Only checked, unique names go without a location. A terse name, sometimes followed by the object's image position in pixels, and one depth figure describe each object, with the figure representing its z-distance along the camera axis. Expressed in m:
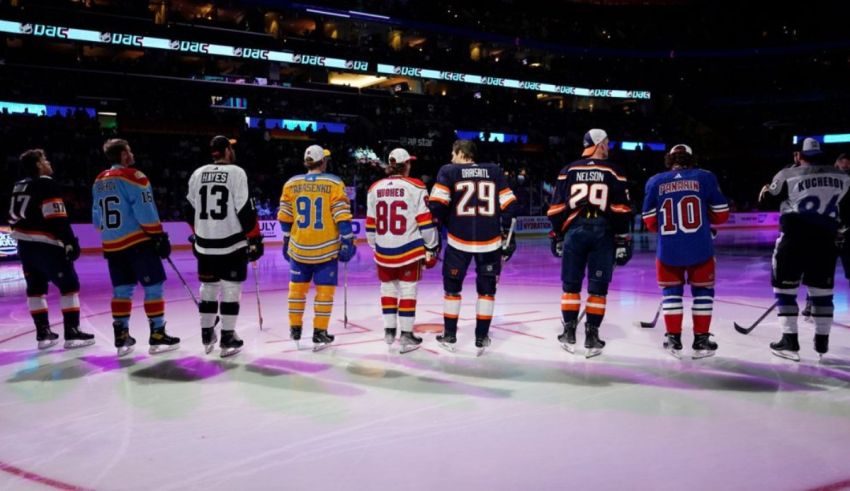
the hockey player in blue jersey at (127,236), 5.39
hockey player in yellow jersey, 5.56
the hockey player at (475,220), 5.46
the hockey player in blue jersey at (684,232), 5.20
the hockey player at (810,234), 5.13
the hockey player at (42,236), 5.61
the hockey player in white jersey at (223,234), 5.30
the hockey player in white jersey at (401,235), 5.52
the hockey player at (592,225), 5.28
